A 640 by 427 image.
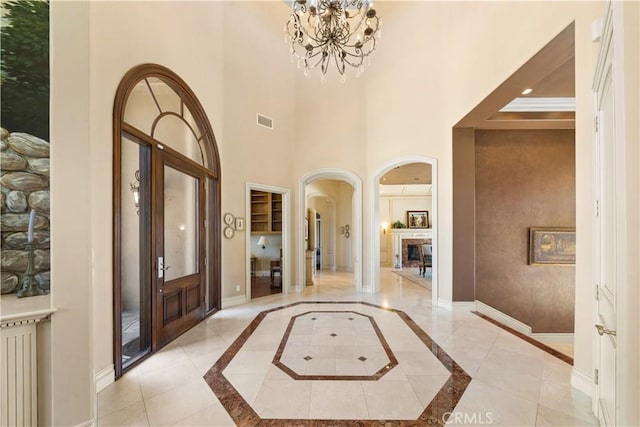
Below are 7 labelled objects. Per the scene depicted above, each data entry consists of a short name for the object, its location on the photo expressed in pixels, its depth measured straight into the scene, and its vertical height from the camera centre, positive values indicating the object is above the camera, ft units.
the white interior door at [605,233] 5.32 -0.46
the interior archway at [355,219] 20.10 -0.36
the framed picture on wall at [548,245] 16.12 -1.94
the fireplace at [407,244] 34.24 -3.95
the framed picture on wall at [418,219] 35.70 -0.69
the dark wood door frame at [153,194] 8.32 +0.90
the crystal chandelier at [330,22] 11.56 +8.84
